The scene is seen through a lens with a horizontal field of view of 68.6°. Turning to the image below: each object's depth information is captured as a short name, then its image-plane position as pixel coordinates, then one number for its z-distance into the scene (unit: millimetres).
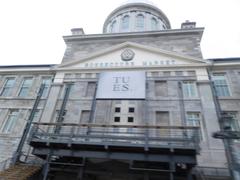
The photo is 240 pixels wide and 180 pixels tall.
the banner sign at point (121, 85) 12570
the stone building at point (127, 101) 9383
